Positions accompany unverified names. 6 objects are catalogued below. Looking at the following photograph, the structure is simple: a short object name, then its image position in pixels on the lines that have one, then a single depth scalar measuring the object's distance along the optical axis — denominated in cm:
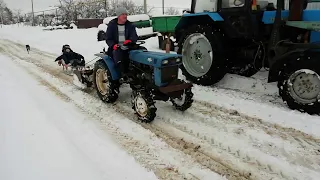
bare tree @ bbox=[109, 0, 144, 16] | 2787
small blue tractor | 445
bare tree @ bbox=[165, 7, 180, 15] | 3498
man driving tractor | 505
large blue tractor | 457
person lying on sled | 802
